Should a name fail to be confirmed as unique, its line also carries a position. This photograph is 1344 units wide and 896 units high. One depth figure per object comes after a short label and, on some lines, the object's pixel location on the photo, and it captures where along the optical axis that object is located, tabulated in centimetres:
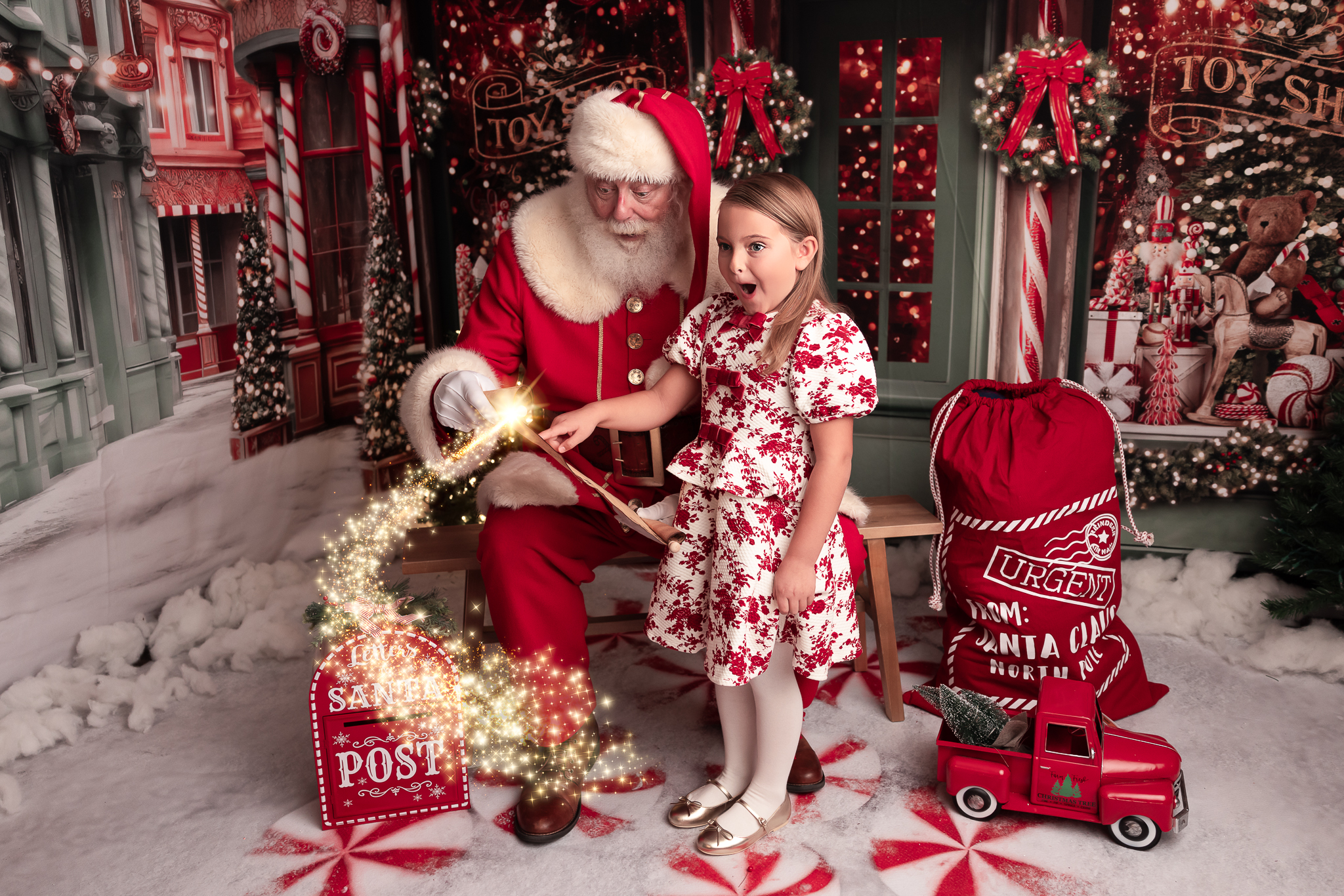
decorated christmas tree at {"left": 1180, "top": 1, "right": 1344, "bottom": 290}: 276
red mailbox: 206
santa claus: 214
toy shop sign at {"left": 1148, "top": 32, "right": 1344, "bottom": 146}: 279
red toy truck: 197
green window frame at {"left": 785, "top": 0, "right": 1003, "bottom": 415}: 306
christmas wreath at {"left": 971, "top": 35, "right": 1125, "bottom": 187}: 286
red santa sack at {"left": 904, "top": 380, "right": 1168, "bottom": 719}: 238
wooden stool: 241
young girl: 183
